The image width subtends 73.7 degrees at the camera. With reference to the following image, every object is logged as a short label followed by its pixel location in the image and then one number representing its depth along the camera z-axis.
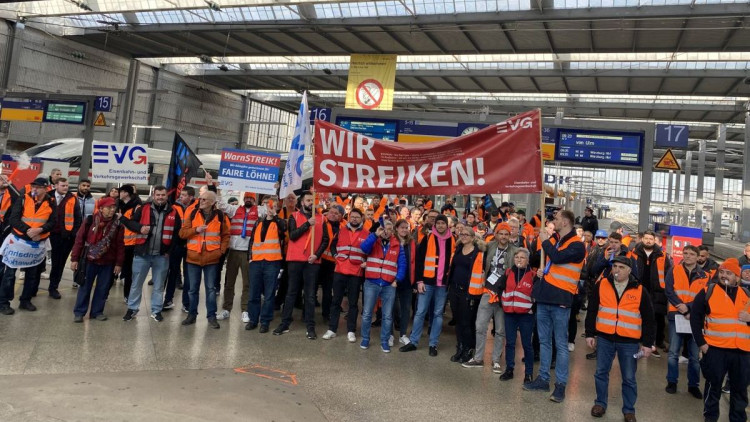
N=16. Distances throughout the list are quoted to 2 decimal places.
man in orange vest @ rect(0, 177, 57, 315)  6.69
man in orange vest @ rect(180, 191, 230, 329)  6.82
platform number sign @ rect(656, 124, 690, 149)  12.60
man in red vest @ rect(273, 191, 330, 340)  6.70
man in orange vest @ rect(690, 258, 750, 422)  4.66
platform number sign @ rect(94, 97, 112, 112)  16.55
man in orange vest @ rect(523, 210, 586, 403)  5.14
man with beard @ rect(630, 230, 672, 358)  7.40
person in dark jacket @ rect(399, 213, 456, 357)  6.43
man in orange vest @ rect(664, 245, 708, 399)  5.72
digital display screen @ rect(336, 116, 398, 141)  14.00
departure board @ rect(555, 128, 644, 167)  12.32
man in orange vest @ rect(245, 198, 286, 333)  6.79
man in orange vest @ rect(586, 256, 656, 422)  4.68
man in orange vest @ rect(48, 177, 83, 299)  7.78
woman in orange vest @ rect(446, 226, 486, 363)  6.16
